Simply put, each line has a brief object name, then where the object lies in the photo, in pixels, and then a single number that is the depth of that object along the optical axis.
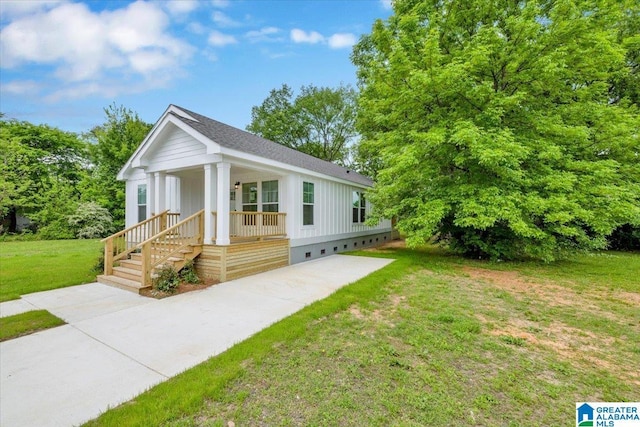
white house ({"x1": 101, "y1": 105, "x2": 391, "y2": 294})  6.90
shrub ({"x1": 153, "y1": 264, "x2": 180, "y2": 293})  5.84
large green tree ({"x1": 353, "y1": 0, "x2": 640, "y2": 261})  7.49
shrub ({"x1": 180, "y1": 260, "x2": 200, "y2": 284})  6.54
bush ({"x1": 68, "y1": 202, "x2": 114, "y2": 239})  17.23
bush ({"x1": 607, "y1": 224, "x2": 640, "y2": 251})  12.86
